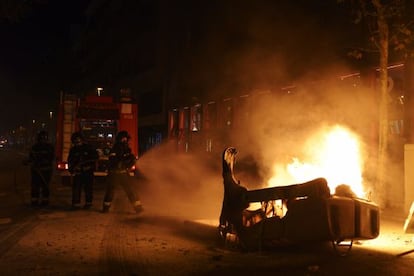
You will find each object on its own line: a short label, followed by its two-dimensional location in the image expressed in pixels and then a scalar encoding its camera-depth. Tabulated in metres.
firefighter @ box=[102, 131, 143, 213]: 10.26
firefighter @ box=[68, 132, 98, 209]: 10.69
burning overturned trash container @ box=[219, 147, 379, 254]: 5.91
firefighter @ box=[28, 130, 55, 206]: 10.94
